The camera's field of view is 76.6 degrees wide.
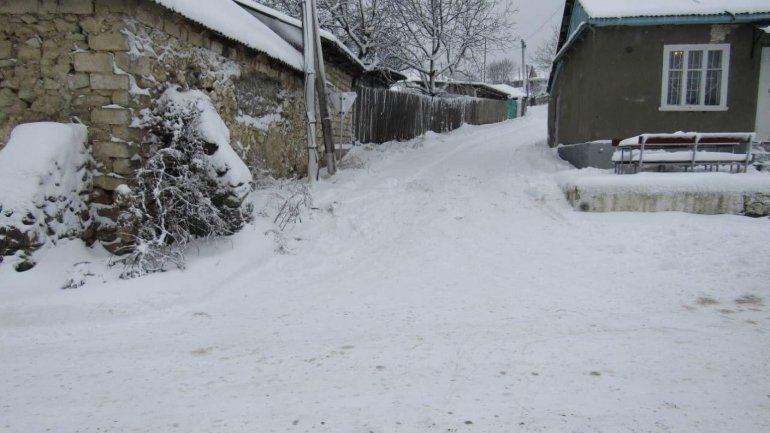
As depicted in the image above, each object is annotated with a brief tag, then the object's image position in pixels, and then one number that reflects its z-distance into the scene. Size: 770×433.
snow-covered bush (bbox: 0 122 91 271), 4.38
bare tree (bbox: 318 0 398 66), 19.03
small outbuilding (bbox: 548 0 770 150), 10.77
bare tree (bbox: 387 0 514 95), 20.83
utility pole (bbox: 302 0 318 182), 9.20
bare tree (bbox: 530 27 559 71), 50.15
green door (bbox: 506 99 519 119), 38.22
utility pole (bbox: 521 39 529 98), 44.78
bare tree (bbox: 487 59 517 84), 76.88
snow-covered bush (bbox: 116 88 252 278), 4.95
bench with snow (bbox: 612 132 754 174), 8.00
